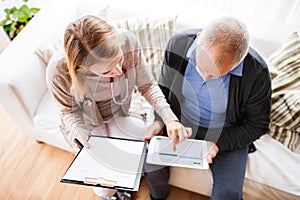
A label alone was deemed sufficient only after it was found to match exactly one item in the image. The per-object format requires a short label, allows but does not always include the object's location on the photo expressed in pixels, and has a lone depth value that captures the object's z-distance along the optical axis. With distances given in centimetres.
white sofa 108
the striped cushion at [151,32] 122
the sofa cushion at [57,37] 120
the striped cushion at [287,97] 108
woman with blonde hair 82
